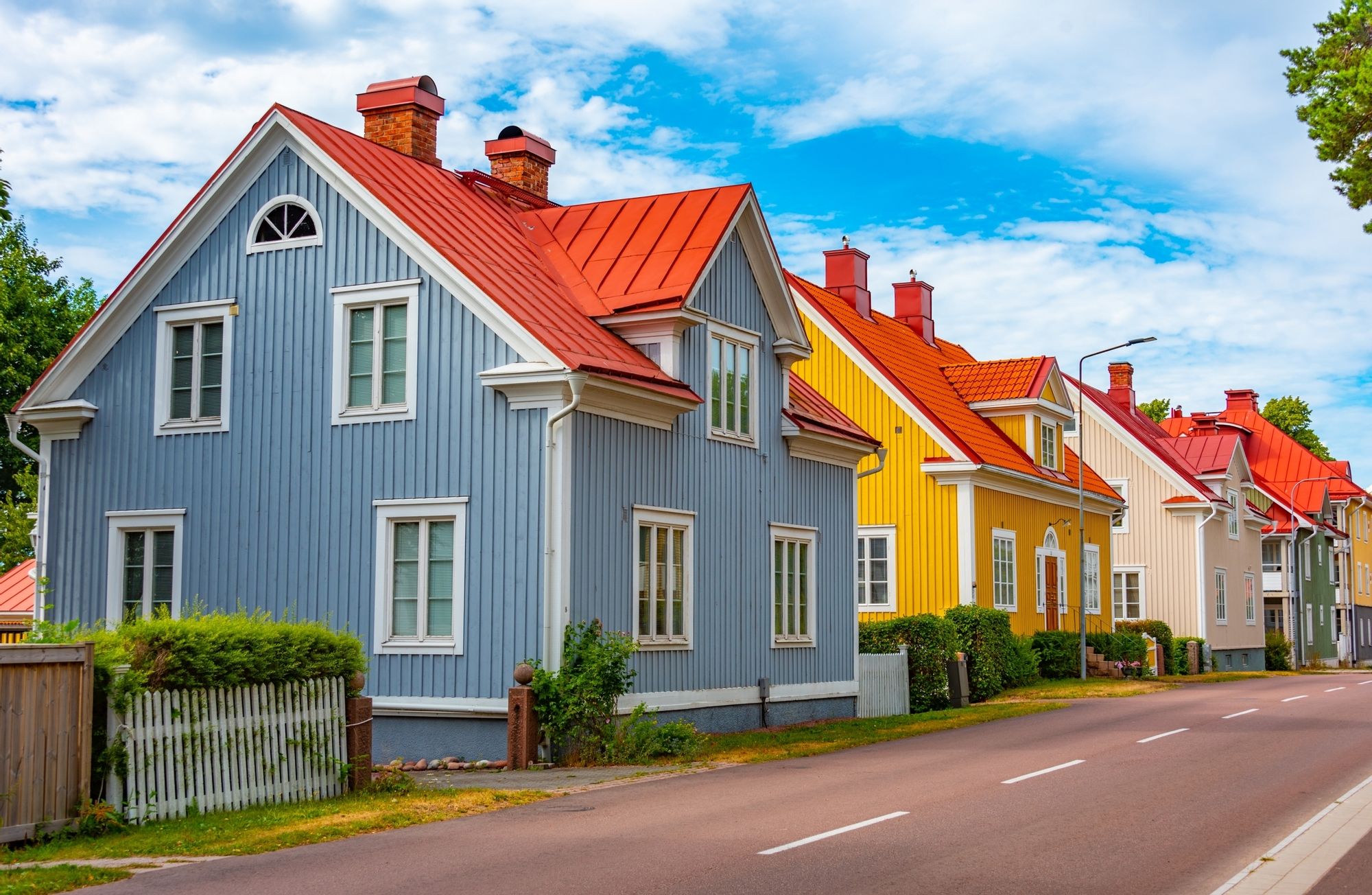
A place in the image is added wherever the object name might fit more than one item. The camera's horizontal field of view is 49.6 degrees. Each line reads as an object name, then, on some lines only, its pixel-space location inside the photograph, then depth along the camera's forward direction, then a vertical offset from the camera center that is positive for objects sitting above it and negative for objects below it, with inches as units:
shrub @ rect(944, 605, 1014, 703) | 1238.9 -43.9
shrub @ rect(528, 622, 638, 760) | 690.8 -45.7
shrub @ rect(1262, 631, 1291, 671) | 2325.3 -94.4
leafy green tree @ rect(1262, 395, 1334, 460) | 3447.3 +405.9
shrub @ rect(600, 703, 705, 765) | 701.9 -70.7
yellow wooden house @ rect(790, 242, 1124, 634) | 1337.4 +115.2
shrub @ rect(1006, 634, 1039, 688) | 1342.3 -65.0
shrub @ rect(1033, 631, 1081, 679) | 1496.1 -61.9
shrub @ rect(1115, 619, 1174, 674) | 1753.2 -44.8
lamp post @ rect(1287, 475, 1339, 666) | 2481.5 -8.1
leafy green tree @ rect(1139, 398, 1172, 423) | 3422.7 +422.8
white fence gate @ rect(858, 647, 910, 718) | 1027.9 -65.2
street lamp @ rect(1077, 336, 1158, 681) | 1448.1 +72.2
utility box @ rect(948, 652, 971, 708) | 1156.5 -72.5
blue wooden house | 729.6 +87.5
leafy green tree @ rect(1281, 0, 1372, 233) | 705.6 +238.8
